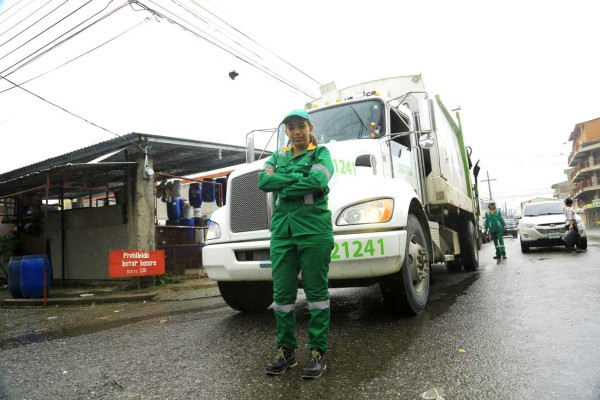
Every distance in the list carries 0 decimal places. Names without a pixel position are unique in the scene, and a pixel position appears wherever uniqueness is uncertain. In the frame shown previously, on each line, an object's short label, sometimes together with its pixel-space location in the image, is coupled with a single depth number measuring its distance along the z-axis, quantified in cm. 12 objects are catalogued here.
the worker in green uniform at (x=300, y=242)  290
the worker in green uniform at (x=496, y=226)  1146
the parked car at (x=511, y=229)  3569
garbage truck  385
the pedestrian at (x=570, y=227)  1140
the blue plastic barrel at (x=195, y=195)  1224
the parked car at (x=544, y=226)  1239
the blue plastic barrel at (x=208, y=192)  1252
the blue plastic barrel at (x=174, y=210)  1166
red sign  865
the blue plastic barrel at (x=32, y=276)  912
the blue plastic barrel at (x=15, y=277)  919
